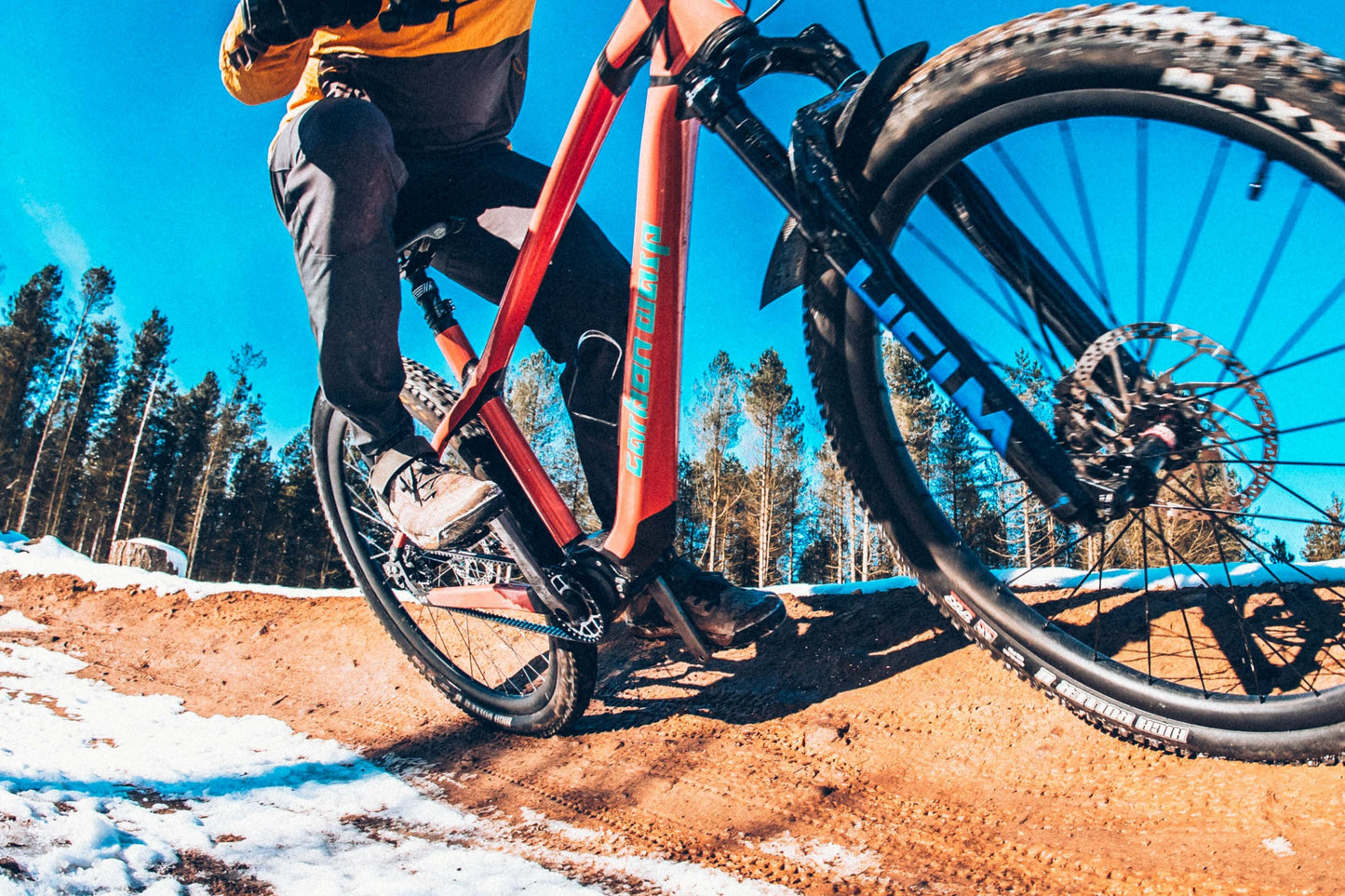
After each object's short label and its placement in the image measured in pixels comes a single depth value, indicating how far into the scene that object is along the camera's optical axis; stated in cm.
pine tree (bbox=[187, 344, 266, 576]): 3441
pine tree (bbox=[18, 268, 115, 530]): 3328
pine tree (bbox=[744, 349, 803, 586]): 2580
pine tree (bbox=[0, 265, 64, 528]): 3309
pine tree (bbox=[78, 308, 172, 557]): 3612
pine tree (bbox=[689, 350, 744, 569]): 2520
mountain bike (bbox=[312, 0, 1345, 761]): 109
